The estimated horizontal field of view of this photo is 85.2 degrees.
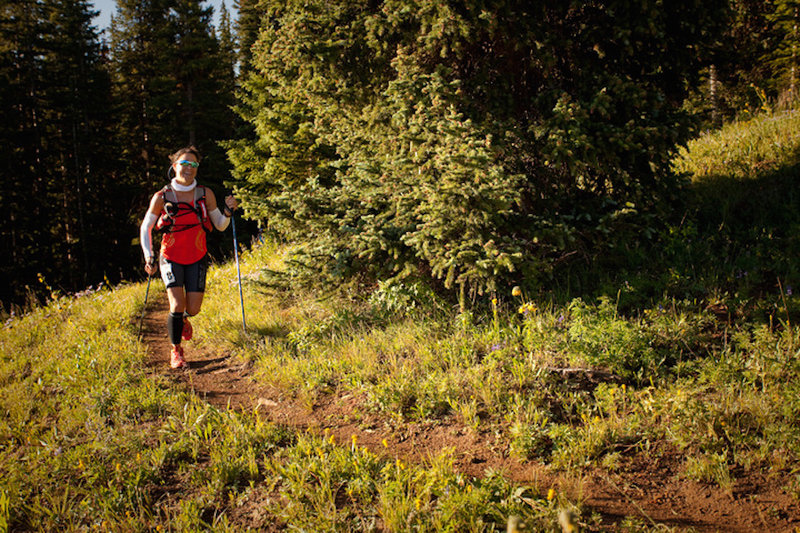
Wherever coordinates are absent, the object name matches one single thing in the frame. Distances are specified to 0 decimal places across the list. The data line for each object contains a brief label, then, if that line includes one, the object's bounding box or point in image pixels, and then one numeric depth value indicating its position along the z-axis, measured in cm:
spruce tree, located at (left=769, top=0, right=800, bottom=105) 1167
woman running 555
